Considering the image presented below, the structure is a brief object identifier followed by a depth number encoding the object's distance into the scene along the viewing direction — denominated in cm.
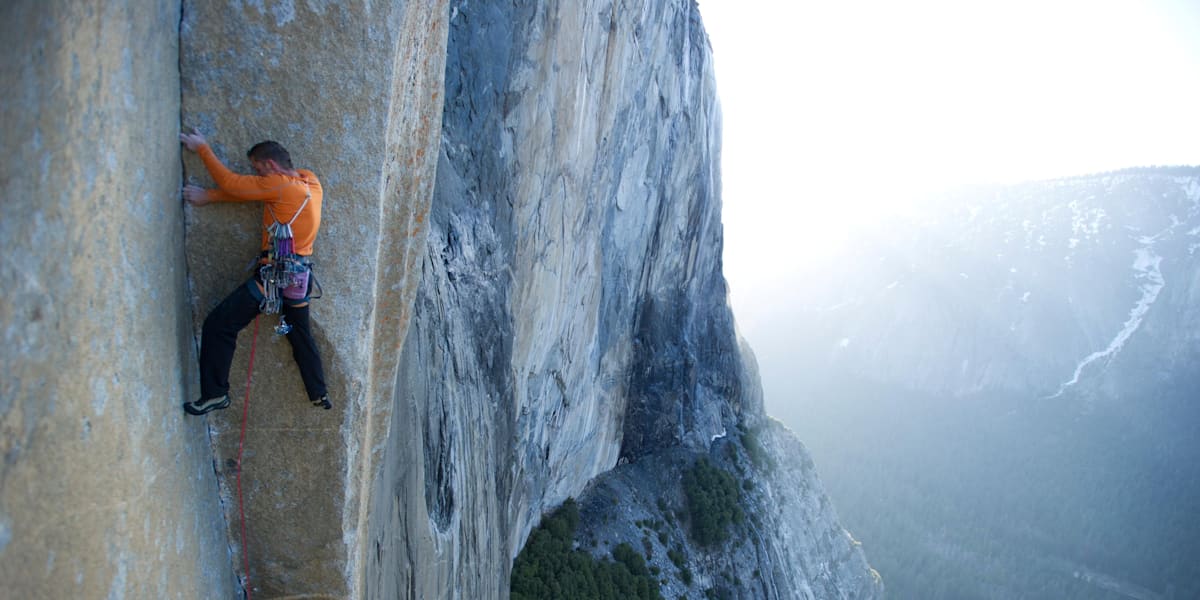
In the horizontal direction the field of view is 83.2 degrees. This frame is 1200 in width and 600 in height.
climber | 496
